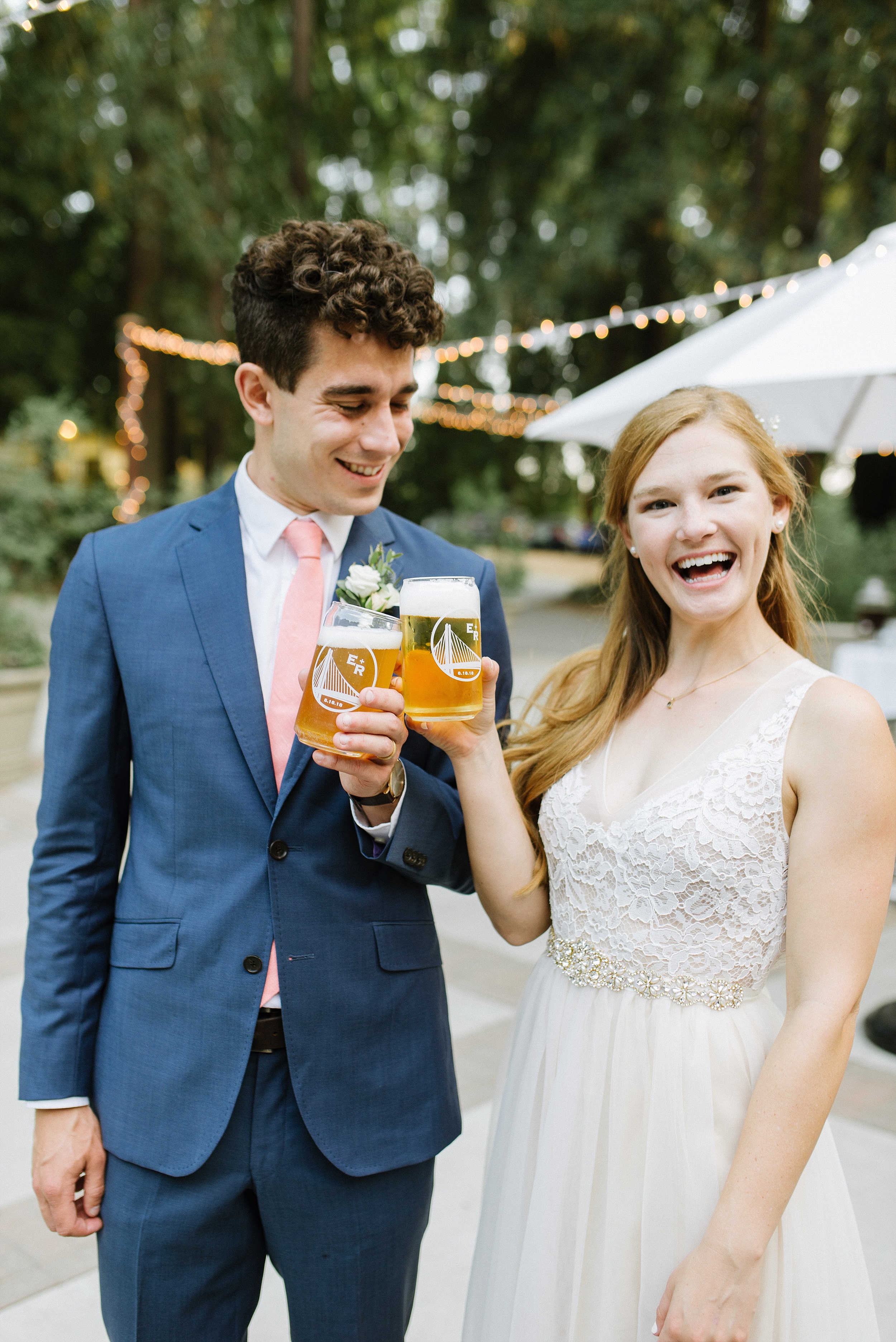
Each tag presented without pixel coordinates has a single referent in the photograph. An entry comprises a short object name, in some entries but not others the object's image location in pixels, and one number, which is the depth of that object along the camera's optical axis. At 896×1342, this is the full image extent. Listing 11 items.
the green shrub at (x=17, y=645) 6.86
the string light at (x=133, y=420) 11.74
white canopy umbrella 3.46
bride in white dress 1.33
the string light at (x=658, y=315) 5.75
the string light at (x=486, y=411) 13.95
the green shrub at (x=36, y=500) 9.45
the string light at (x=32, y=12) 3.21
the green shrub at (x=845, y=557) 14.58
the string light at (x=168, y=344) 11.19
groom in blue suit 1.46
